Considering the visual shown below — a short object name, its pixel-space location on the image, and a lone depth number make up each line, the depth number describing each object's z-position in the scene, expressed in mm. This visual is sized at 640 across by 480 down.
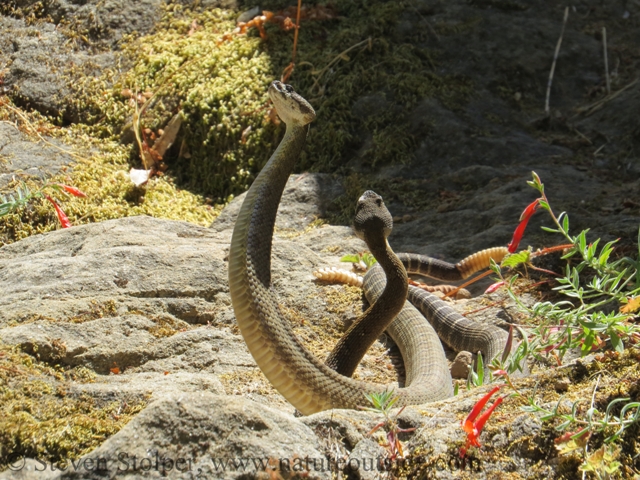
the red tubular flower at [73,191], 3994
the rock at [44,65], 7137
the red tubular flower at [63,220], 4478
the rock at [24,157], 6145
